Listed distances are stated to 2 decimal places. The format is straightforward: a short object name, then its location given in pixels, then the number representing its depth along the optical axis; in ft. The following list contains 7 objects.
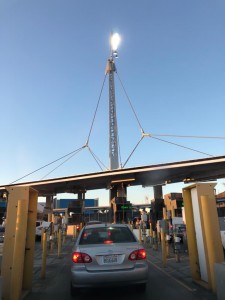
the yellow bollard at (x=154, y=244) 53.67
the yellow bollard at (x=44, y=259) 28.81
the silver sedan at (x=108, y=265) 20.13
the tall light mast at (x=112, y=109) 200.55
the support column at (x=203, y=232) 21.98
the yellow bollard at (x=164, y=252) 34.43
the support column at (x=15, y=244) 19.72
